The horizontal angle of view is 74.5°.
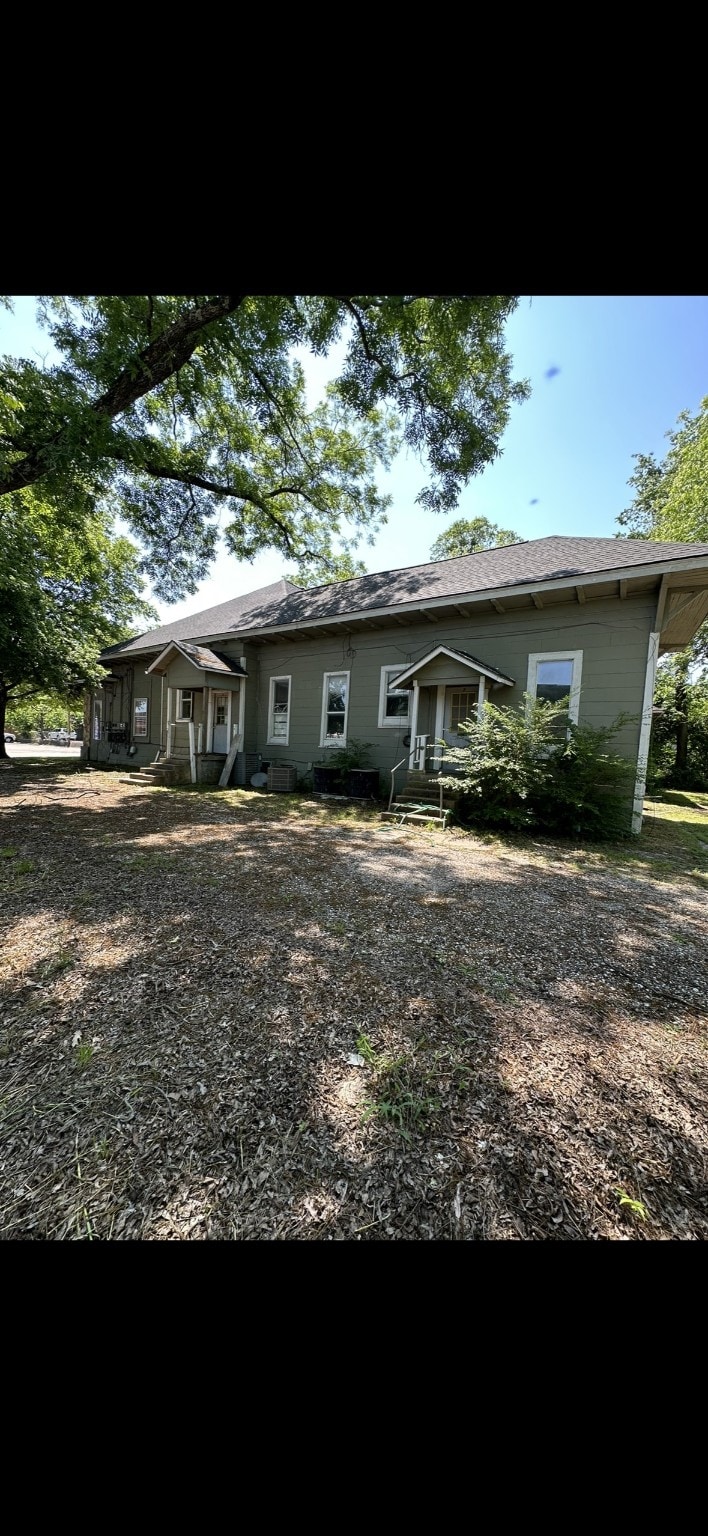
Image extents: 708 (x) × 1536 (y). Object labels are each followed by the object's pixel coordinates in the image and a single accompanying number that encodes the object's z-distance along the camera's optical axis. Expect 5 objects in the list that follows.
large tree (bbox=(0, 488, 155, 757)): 10.79
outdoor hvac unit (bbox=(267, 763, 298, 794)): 11.48
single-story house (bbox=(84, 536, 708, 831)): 7.61
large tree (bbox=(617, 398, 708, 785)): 16.61
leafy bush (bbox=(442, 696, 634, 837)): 7.18
